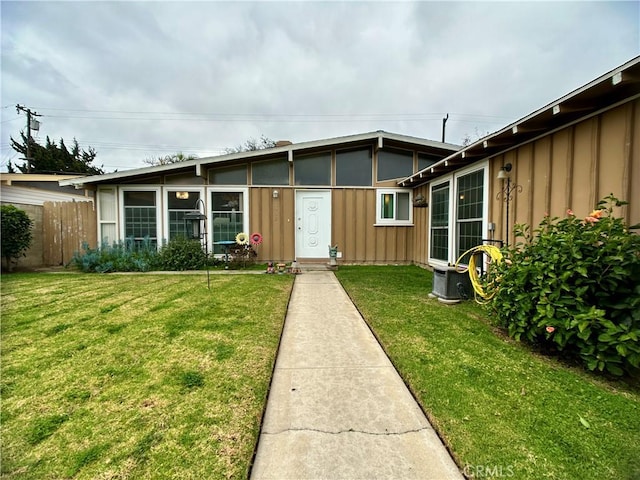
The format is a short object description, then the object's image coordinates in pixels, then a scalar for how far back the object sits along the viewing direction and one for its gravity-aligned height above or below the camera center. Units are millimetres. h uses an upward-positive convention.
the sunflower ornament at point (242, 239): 7551 -240
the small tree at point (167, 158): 24859 +6565
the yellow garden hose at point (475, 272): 3842 -595
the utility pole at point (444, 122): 20006 +7890
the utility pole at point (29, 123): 17141 +6744
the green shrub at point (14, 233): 6590 -103
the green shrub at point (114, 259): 6992 -767
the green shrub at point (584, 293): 2102 -513
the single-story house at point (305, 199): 7664 +901
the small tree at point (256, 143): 23733 +7438
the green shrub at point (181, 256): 7305 -691
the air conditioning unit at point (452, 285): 4332 -850
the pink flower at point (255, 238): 7562 -218
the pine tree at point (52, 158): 19520 +5270
